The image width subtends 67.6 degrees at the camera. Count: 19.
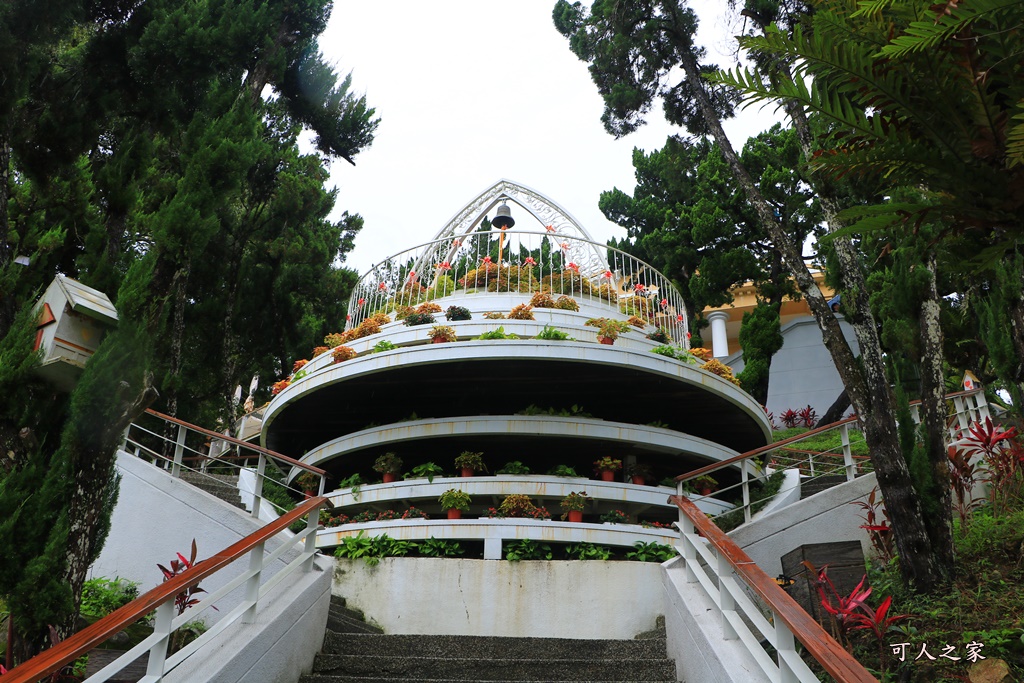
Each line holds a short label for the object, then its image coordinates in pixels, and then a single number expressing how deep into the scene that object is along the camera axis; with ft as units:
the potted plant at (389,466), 33.40
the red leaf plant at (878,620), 17.58
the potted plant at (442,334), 33.94
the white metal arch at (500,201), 46.34
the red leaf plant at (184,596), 20.77
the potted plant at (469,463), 32.19
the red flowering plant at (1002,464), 29.01
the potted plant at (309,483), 36.88
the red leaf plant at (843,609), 17.98
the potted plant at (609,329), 34.53
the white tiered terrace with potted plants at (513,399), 31.71
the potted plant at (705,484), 35.94
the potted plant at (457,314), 36.75
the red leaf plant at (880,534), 26.30
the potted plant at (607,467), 33.24
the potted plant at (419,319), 37.14
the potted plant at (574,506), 30.37
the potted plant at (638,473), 33.81
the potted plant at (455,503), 30.50
